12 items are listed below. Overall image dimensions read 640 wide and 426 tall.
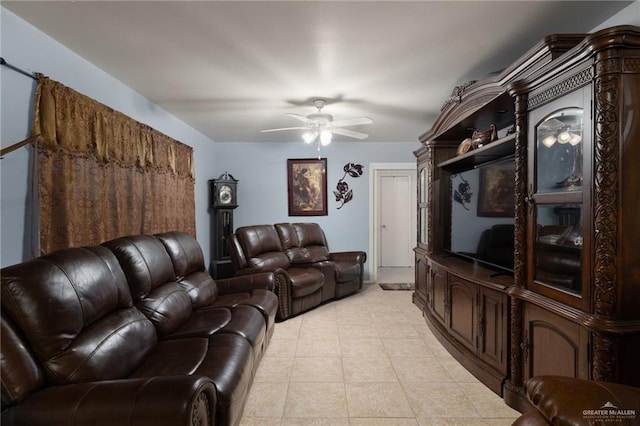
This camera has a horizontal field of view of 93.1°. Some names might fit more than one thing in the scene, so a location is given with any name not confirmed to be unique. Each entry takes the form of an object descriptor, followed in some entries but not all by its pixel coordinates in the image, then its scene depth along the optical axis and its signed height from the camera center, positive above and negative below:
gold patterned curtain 1.84 +0.28
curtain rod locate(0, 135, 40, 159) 1.50 +0.34
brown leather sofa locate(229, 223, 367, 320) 3.62 -0.74
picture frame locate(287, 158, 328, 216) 5.21 +0.42
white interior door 6.24 -0.27
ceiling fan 3.06 +0.90
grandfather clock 4.54 -0.14
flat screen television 2.24 -0.03
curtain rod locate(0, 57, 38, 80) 1.62 +0.79
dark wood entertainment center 1.33 -0.07
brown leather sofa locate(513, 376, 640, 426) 0.94 -0.63
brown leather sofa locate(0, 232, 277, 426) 1.11 -0.68
